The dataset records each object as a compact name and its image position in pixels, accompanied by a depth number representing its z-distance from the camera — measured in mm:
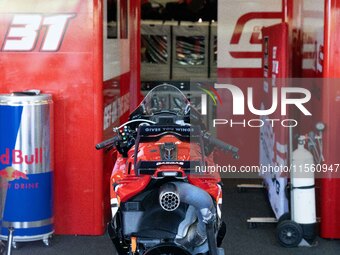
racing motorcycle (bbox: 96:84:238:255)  3914
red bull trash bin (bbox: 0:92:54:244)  5367
